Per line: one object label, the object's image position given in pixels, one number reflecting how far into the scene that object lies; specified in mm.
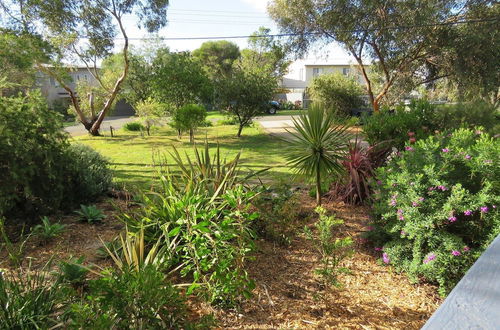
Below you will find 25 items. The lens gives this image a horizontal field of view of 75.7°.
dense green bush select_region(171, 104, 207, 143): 13555
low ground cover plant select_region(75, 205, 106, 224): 4152
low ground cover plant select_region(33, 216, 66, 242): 3574
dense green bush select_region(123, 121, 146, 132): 19484
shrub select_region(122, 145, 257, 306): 2369
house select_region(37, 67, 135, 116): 37188
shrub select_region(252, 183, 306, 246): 3637
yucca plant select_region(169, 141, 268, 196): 3453
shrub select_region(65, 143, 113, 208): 4652
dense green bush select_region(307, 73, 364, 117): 19297
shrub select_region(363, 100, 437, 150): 5887
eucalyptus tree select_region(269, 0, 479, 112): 12531
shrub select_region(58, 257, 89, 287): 2428
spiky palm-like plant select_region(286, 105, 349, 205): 4199
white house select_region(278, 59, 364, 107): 43688
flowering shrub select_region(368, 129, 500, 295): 2732
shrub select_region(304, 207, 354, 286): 2525
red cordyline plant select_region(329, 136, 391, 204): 4719
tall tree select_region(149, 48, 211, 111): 15812
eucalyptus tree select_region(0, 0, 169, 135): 12594
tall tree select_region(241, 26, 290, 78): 37850
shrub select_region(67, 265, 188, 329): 1862
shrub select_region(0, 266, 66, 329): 1845
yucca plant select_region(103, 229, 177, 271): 2424
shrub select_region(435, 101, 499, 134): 6941
